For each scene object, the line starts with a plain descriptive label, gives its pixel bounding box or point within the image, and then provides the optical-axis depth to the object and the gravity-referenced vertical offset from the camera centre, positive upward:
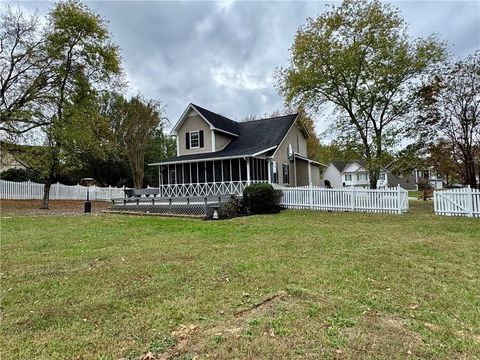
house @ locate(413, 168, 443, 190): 52.61 +0.80
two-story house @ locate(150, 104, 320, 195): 19.95 +2.39
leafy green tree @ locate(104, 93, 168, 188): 31.17 +6.83
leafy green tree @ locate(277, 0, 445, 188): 18.78 +7.32
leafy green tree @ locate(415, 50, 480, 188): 15.45 +3.71
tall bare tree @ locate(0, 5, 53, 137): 16.98 +6.76
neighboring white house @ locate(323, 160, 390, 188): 56.25 +2.33
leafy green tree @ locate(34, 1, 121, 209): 17.78 +7.17
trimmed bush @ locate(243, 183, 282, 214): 15.66 -0.44
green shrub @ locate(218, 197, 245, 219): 14.63 -0.89
